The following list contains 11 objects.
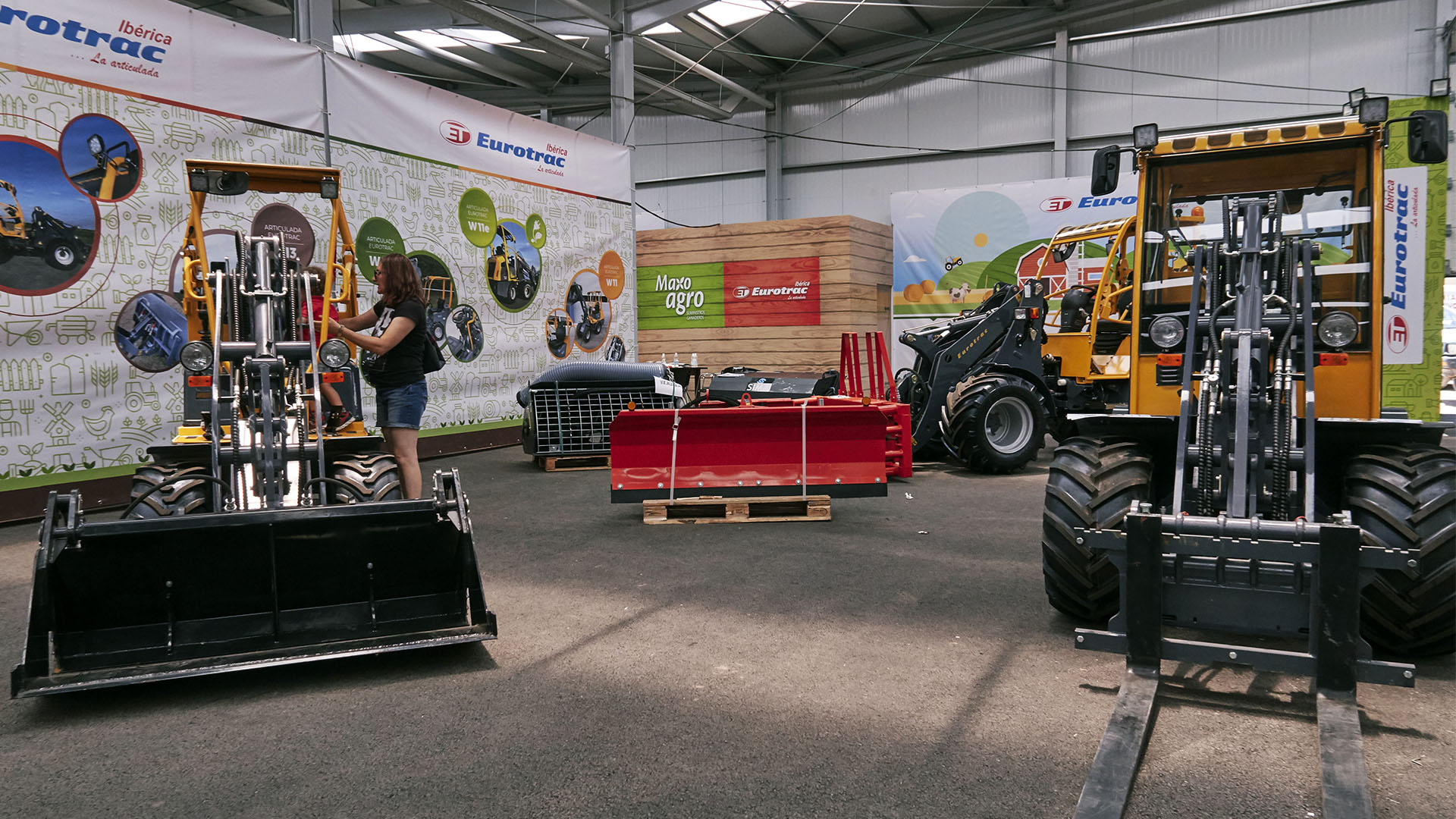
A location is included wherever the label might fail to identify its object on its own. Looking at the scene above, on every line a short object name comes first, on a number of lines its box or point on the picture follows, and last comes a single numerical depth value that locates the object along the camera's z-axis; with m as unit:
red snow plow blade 7.03
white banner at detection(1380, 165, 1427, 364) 10.38
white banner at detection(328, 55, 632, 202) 9.99
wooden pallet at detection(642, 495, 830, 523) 6.96
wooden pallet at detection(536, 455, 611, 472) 10.03
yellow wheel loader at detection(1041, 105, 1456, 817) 3.20
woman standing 5.59
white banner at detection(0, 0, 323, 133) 7.20
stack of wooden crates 15.19
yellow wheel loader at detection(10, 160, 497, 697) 3.60
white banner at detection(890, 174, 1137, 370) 15.55
